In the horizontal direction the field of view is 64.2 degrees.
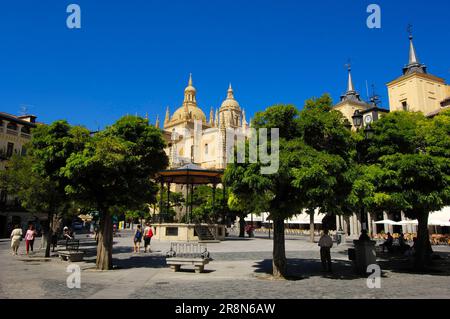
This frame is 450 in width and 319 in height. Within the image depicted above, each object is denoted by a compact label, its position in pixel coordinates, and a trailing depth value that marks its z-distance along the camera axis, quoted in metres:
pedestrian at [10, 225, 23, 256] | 17.48
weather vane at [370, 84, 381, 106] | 43.80
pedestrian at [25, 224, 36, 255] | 17.86
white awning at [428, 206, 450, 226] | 26.88
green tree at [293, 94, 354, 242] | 9.35
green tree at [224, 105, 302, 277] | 9.59
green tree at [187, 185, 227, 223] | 39.28
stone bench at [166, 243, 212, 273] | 11.76
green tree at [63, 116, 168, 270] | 11.45
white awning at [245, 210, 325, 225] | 41.95
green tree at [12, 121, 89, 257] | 12.40
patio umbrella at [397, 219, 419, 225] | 27.12
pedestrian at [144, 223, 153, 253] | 18.52
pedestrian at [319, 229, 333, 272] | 11.65
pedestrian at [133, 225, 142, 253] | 18.67
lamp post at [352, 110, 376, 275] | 11.39
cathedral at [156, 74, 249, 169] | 74.62
